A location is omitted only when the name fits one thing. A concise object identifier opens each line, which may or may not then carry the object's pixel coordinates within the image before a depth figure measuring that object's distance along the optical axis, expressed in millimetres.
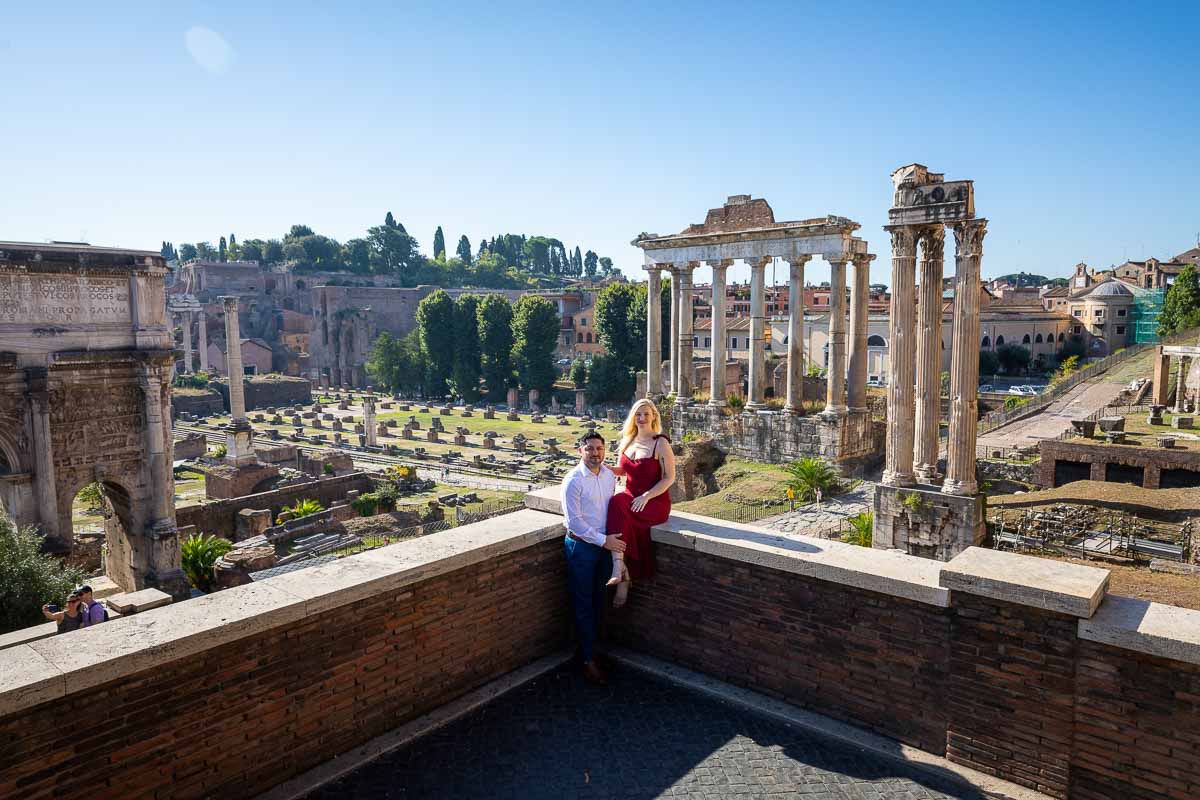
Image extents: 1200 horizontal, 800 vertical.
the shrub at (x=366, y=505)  24984
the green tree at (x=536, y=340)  54406
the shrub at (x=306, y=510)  23828
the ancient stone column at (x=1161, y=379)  29031
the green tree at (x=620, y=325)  49281
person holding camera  8047
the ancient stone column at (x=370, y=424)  41344
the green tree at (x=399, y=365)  63219
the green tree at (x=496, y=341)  57312
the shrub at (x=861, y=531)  14883
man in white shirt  4930
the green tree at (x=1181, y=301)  47125
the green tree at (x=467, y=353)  58562
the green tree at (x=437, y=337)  59938
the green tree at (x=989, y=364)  53875
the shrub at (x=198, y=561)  17469
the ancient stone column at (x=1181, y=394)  28062
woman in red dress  5020
